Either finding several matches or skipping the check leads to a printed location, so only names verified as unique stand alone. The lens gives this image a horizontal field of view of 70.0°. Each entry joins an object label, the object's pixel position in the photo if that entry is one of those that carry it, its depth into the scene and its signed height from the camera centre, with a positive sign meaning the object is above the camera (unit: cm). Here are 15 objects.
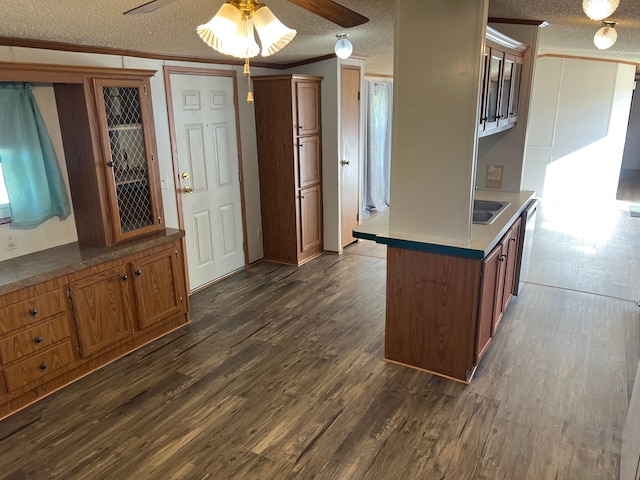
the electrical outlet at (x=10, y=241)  283 -66
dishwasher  375 -99
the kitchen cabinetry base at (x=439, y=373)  280 -153
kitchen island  265 -101
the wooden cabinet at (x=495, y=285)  272 -105
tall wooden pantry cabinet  450 -37
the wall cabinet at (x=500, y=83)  277 +27
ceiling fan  189 +54
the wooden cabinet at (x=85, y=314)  252 -112
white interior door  398 -40
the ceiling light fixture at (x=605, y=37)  312 +56
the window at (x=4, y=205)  277 -43
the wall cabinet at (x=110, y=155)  288 -16
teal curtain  273 -17
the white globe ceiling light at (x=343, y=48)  346 +57
